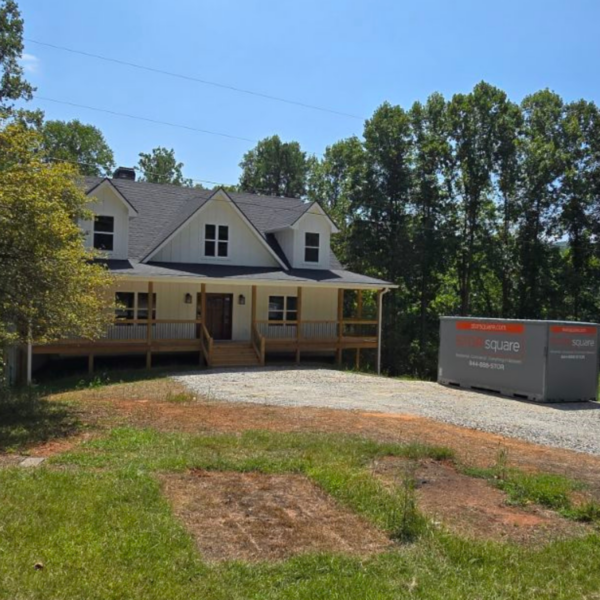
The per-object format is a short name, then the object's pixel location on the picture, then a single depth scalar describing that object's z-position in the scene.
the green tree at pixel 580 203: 32.91
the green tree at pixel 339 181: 34.88
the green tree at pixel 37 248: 9.83
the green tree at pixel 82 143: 47.38
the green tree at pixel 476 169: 33.62
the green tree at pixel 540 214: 33.19
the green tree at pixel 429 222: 33.03
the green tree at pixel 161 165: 57.72
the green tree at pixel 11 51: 28.02
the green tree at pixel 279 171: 52.88
